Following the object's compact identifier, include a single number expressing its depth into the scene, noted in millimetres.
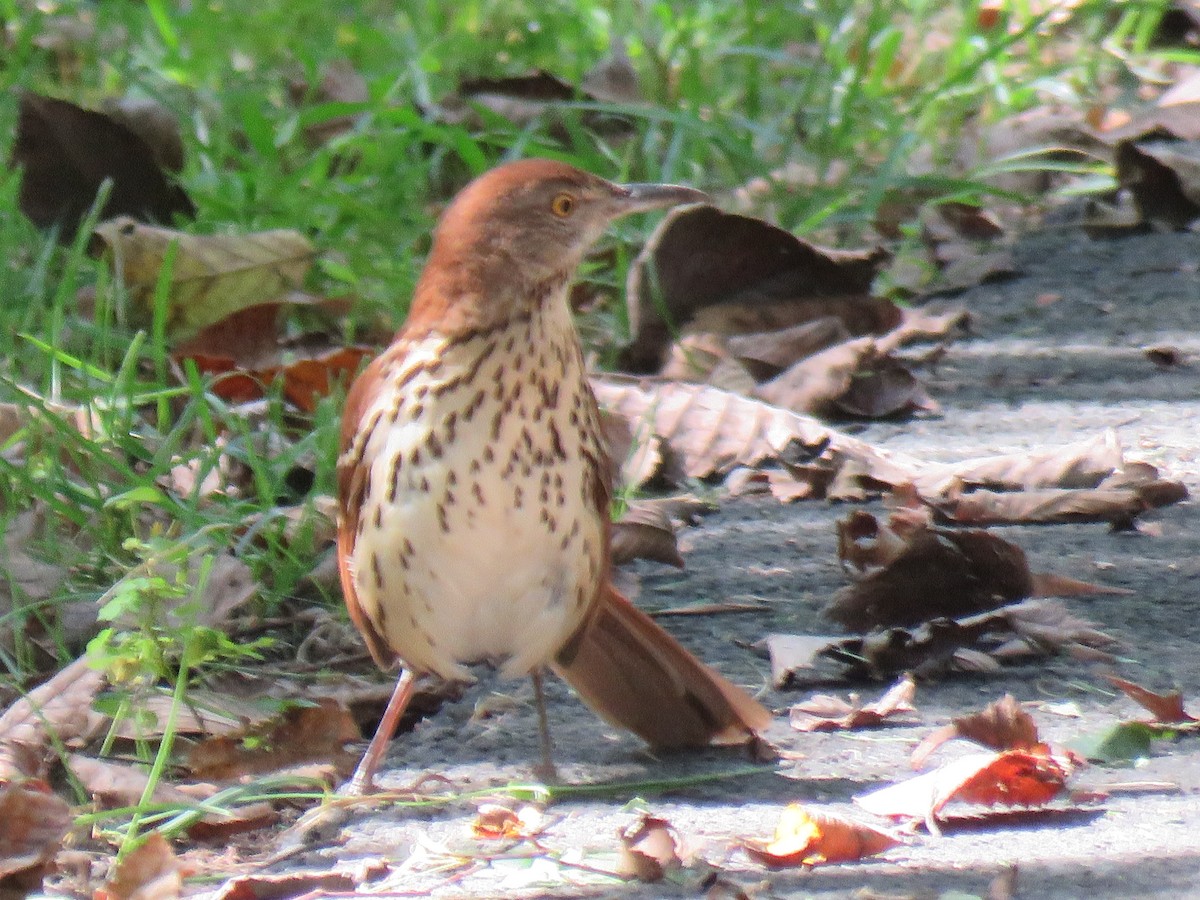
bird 5863
